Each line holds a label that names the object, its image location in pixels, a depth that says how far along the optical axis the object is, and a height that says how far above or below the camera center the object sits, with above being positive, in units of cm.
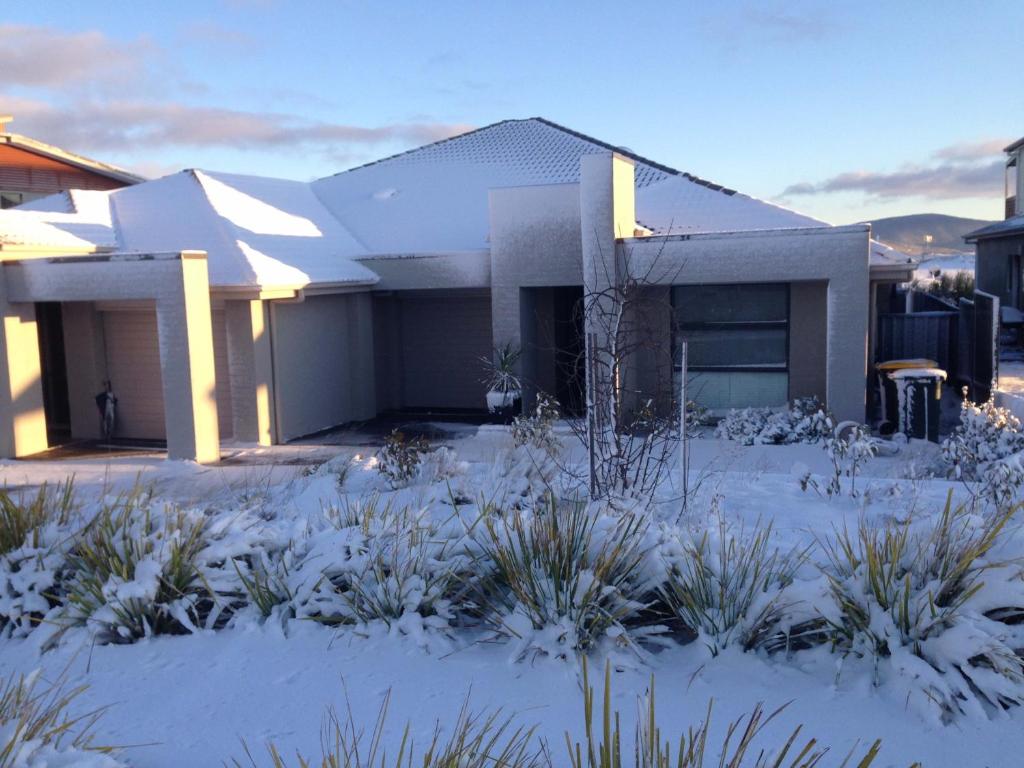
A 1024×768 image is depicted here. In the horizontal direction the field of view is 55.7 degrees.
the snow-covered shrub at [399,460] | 934 -151
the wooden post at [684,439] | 777 -115
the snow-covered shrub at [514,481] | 705 -143
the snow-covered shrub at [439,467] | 906 -155
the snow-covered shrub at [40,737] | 357 -163
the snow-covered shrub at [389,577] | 527 -151
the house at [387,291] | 1482 +29
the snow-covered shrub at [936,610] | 424 -148
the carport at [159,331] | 1446 -21
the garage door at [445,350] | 2044 -88
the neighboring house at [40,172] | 2233 +350
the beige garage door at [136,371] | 1739 -98
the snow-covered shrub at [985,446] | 876 -165
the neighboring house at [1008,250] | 2844 +131
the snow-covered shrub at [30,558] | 584 -153
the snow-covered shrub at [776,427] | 1370 -187
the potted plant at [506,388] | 1714 -146
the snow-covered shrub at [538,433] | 1018 -144
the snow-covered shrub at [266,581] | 556 -157
